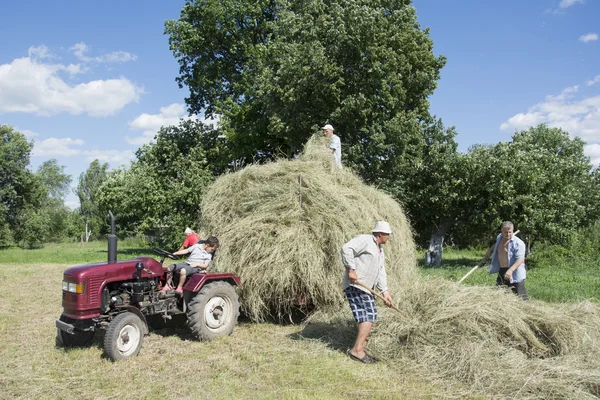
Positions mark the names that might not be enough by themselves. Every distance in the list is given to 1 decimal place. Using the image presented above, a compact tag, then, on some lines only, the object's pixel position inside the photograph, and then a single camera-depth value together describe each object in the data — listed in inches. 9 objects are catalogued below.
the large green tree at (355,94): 686.5
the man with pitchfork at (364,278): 218.4
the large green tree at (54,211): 1530.5
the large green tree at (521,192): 705.6
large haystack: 273.7
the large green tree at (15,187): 1486.2
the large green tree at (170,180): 862.5
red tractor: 225.6
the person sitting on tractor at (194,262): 265.9
